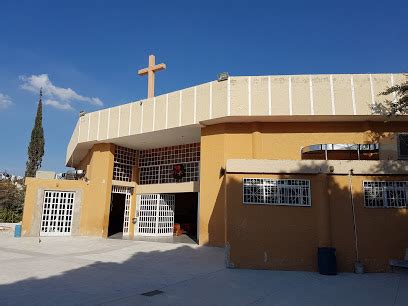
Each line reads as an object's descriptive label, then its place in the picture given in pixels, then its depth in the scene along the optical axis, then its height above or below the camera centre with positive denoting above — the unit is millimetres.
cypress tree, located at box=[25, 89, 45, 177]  35581 +6602
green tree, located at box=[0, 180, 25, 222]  33312 +993
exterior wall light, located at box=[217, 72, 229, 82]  15864 +6440
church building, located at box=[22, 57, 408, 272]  10773 +1601
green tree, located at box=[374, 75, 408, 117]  13383 +4665
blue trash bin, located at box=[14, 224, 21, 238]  19353 -1279
